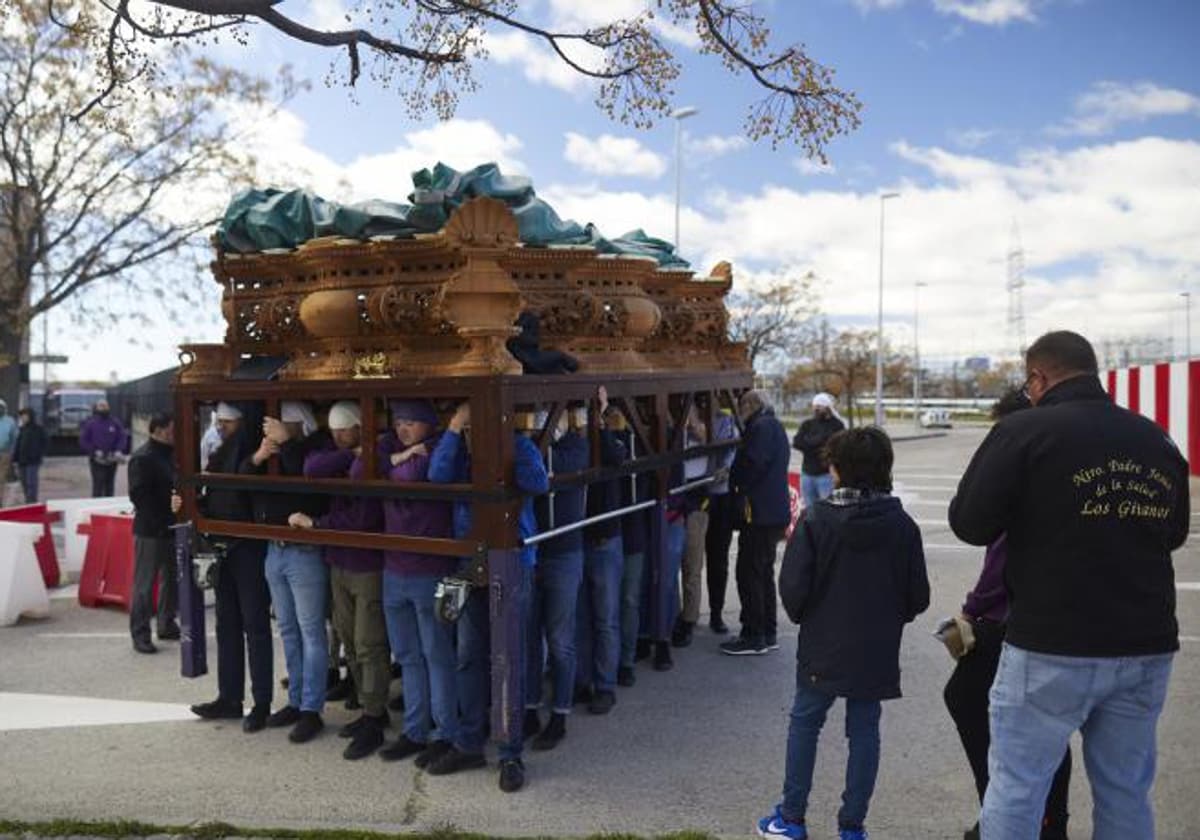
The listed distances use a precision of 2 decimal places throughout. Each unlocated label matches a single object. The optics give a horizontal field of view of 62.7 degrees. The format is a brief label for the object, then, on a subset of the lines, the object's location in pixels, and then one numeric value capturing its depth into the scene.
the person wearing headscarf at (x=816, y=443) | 9.91
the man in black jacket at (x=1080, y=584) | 2.81
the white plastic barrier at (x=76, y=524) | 9.62
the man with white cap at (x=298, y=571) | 5.10
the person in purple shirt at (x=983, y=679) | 3.61
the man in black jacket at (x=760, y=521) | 6.70
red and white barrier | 14.60
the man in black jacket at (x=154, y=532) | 7.02
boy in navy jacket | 3.66
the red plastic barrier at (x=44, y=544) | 9.20
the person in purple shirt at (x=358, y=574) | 4.86
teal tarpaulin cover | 5.16
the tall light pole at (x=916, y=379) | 44.22
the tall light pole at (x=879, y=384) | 33.66
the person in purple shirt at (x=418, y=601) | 4.65
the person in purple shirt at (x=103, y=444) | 14.23
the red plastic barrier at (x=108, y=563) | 8.38
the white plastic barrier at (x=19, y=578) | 7.81
